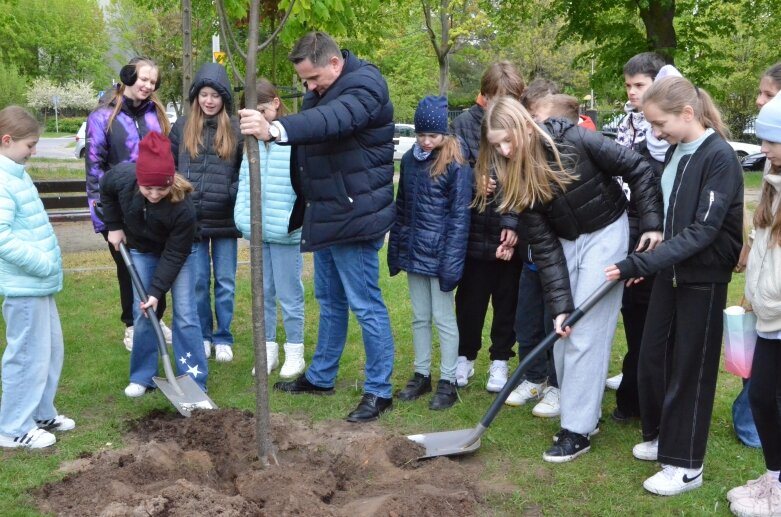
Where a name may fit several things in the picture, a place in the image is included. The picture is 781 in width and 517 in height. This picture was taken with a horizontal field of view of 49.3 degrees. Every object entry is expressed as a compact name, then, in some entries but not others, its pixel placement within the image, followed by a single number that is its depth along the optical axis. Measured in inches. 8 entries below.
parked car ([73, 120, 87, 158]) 908.1
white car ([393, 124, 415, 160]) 1242.6
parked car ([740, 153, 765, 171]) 949.8
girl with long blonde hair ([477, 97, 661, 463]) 166.4
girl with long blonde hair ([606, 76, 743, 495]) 149.7
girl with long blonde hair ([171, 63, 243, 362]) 227.6
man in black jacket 182.1
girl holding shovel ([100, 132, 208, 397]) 193.8
